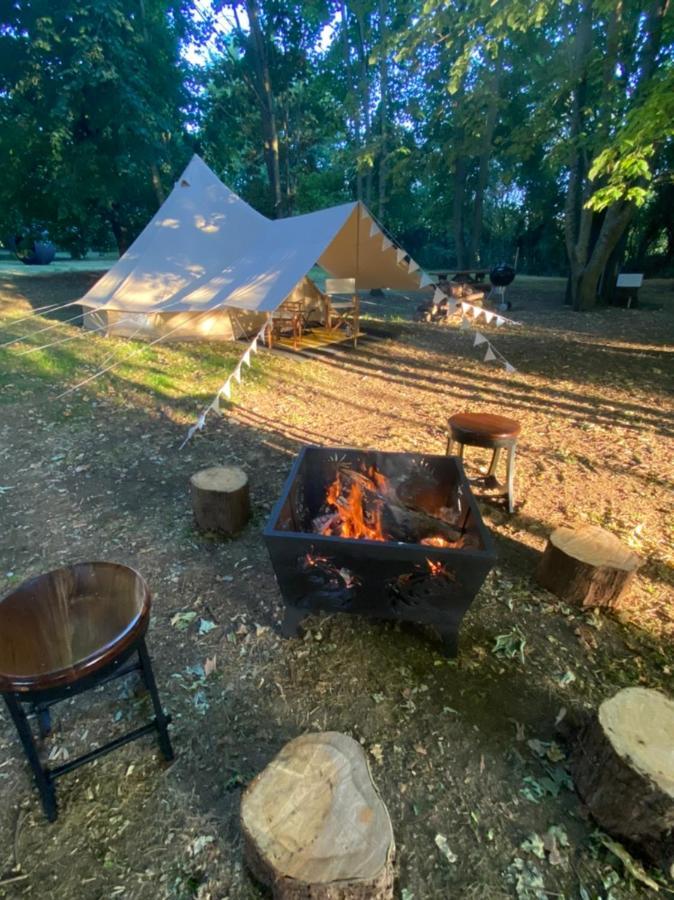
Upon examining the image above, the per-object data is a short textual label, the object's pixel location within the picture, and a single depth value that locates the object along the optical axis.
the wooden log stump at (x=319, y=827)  1.19
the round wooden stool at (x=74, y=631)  1.53
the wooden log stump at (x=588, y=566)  2.55
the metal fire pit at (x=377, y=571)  2.10
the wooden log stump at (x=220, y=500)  3.28
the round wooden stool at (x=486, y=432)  3.21
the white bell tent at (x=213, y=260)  7.20
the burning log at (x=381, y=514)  2.62
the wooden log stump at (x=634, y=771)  1.46
